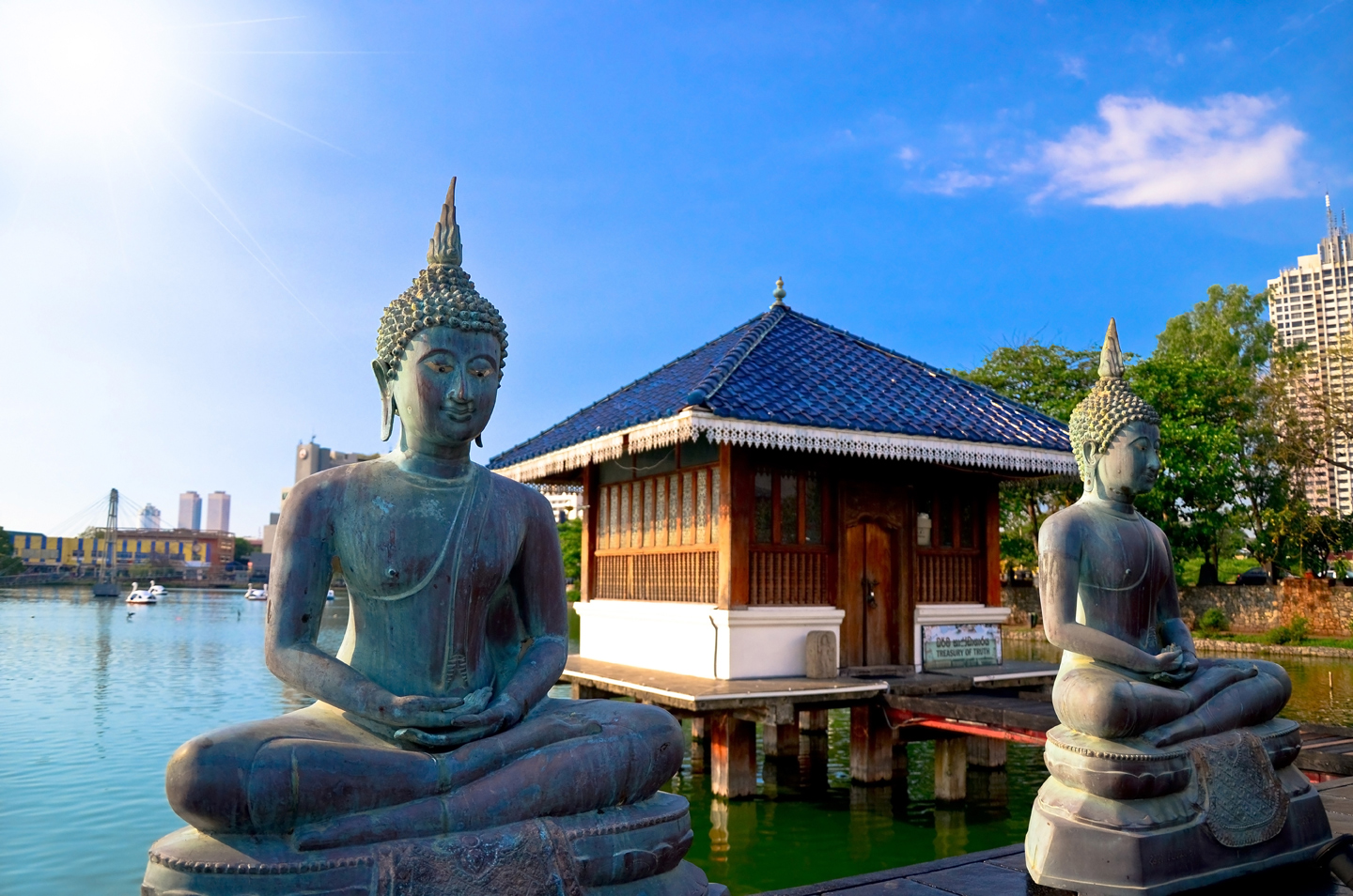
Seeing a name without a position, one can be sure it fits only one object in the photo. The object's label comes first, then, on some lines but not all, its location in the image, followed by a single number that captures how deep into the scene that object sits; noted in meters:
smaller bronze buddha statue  4.15
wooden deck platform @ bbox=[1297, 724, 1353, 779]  6.89
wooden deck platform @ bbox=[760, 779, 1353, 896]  4.33
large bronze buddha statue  2.54
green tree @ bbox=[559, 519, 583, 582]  38.41
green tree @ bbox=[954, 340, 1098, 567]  27.86
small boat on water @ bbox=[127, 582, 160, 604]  51.34
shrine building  10.86
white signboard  12.23
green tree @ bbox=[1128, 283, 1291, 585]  25.36
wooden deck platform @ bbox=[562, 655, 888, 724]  9.64
